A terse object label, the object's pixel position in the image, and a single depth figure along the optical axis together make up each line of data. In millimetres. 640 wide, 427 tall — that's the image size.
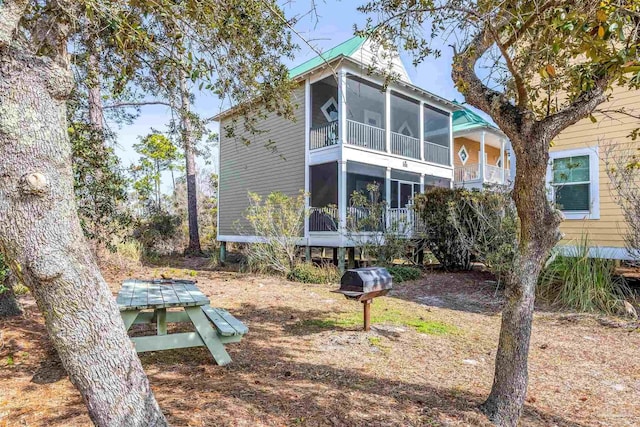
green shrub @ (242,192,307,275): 10641
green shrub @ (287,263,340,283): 9891
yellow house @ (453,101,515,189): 18188
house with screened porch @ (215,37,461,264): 12180
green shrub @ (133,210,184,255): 15230
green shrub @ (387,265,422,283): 9771
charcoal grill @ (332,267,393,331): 4774
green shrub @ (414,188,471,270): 10258
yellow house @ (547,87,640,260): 8125
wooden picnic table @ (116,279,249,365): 3574
